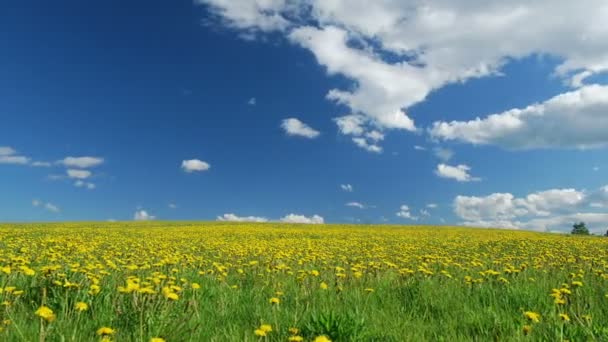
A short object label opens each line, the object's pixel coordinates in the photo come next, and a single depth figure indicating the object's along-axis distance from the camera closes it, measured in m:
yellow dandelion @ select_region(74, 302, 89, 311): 4.28
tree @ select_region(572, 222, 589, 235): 67.36
